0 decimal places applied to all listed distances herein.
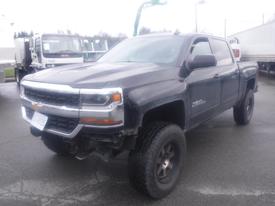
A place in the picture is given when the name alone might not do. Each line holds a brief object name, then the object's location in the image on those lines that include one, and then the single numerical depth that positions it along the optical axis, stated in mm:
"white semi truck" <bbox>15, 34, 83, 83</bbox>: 9677
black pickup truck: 2271
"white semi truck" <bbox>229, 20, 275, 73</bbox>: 12243
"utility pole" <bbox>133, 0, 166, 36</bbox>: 11771
